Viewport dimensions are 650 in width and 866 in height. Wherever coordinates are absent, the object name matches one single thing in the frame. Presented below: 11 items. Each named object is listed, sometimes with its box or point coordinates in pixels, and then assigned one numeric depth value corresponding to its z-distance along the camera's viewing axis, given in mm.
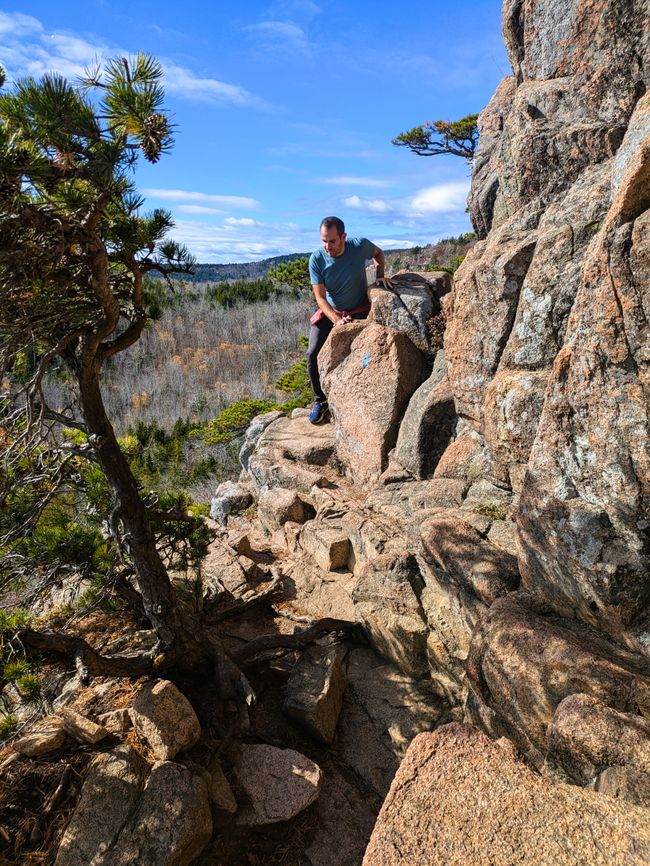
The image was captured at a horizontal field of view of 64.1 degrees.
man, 7115
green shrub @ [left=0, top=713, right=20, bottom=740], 2865
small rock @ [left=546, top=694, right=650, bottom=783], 2490
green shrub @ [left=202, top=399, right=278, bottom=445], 13125
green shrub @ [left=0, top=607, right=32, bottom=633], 3219
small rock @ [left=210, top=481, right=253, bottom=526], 9656
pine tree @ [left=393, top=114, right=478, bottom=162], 16344
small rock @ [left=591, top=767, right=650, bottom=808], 2217
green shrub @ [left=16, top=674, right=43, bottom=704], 2914
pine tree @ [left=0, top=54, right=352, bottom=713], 2252
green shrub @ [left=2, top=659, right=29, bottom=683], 2859
